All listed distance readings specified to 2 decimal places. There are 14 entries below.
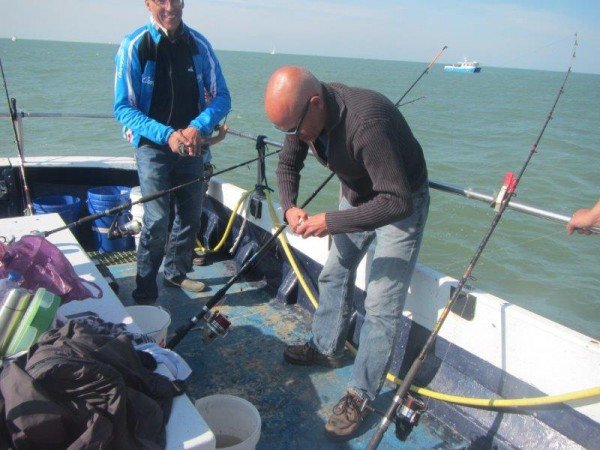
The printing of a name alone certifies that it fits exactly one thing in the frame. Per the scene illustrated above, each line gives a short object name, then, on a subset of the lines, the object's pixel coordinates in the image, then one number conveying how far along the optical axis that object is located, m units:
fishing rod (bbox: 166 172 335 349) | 2.77
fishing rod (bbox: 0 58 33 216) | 4.23
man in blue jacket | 3.27
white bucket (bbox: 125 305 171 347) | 3.04
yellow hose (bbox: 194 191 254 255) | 4.23
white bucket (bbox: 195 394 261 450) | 2.36
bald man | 2.11
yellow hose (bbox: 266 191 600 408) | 2.04
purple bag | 2.25
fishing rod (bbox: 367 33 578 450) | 2.05
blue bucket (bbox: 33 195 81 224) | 4.59
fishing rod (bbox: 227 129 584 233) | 2.25
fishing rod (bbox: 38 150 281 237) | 2.90
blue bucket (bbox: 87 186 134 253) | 4.60
